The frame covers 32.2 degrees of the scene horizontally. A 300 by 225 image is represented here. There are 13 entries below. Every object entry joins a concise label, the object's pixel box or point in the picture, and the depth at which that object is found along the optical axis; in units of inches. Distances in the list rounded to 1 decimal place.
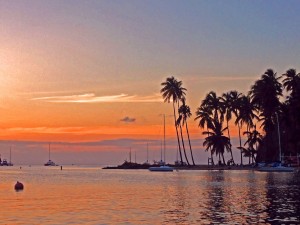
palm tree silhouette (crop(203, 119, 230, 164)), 5703.7
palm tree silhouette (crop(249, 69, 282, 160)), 4987.7
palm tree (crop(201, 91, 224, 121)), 5846.5
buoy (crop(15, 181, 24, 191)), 2737.0
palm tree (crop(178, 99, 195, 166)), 5802.2
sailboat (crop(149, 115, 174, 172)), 5838.6
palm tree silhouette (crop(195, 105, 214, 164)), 5782.5
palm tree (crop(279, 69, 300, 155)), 4751.5
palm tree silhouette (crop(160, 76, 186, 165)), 5728.3
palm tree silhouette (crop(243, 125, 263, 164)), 5487.2
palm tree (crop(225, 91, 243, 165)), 5611.7
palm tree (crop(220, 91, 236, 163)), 5728.3
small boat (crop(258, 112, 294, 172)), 4569.4
